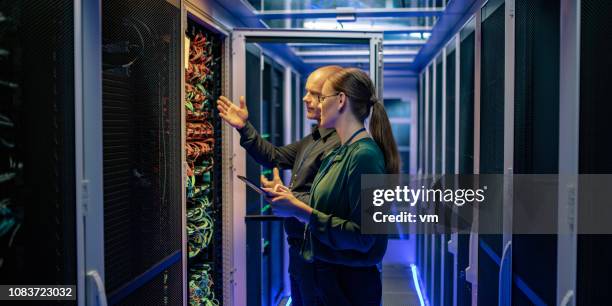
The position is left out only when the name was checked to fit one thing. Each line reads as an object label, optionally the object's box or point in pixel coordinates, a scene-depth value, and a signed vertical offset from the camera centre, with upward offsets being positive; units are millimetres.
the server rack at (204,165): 2707 -132
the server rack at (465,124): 2734 +84
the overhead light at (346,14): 3318 +779
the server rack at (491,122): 2150 +76
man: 2125 -54
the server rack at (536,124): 1589 +50
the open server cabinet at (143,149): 1491 -29
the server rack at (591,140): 1223 +0
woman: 1705 -188
